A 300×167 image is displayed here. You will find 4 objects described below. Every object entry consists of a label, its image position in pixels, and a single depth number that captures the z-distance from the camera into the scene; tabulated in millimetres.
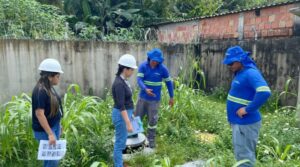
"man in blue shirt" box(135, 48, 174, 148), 4578
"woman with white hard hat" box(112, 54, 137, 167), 3379
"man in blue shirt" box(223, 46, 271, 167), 3010
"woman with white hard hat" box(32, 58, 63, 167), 2912
